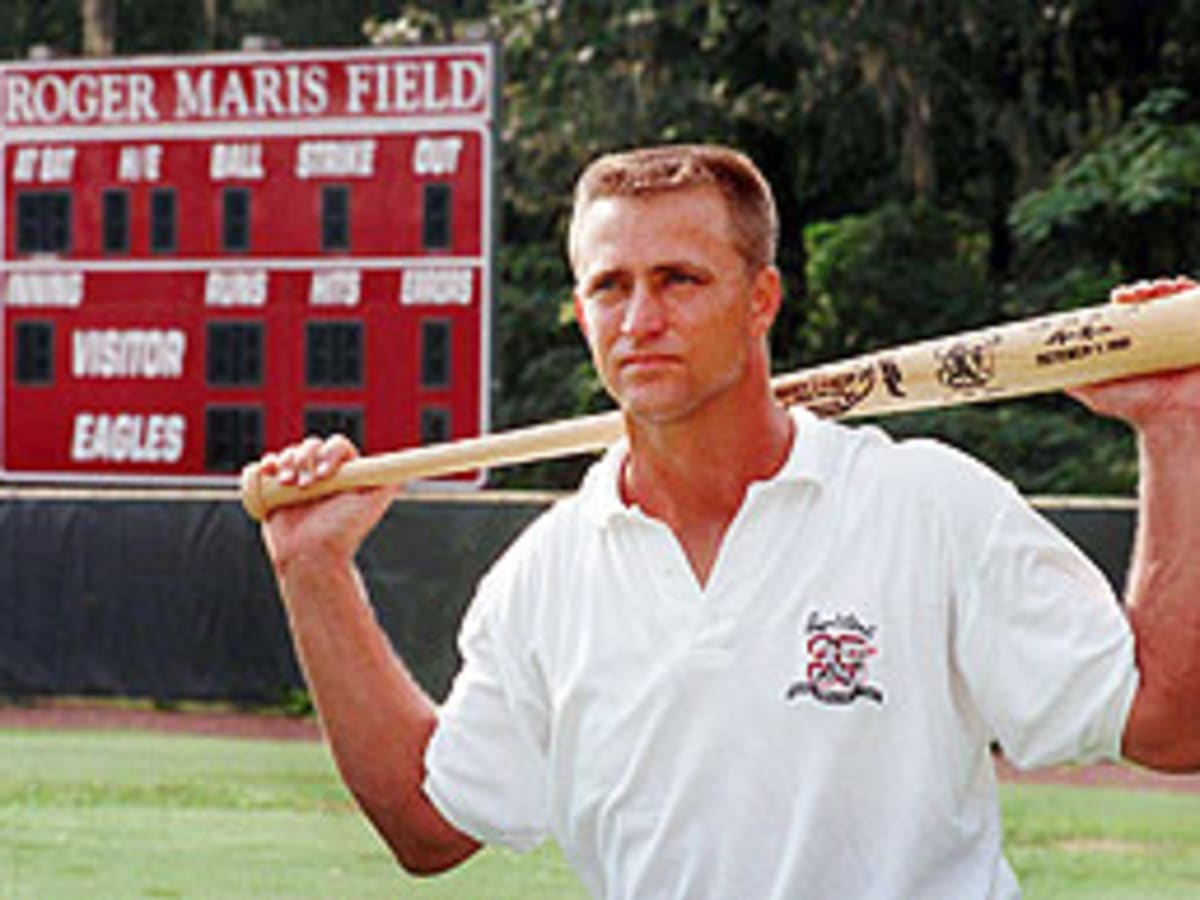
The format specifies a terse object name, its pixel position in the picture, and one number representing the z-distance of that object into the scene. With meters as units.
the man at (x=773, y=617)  5.28
